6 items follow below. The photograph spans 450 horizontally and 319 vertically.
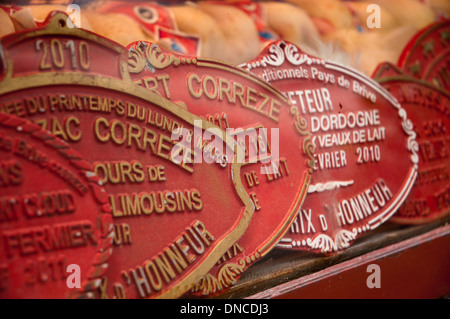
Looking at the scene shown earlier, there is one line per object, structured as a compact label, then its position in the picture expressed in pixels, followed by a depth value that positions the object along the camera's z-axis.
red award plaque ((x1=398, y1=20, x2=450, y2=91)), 0.87
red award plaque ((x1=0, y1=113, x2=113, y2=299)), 0.50
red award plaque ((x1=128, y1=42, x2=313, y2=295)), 0.60
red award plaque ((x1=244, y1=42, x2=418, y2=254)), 0.70
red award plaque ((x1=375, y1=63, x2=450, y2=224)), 0.83
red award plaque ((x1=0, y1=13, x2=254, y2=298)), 0.52
